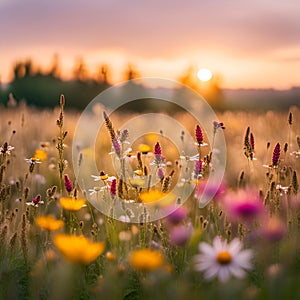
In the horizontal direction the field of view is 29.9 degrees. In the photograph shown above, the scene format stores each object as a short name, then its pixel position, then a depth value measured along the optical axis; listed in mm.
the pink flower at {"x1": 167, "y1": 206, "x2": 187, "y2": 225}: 1957
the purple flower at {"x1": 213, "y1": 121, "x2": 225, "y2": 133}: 2686
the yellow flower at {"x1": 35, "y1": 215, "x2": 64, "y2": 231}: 2102
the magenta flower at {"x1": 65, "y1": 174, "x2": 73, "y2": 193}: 2489
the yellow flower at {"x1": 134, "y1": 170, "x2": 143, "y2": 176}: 2689
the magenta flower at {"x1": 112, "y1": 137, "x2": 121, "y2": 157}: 2369
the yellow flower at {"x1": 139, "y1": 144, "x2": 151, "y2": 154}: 3203
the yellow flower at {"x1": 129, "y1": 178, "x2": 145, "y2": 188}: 2527
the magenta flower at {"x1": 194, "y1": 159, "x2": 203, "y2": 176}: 2484
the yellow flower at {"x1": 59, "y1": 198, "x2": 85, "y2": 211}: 2201
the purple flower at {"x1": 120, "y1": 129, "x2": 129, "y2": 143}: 2490
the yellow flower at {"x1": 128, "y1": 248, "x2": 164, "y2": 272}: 1440
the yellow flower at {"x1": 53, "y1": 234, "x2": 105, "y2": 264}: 1332
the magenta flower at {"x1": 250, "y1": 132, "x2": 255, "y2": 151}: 2722
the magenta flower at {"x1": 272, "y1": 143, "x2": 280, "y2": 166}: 2484
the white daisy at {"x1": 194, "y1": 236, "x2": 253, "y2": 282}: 1555
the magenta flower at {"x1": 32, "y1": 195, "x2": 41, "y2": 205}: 2673
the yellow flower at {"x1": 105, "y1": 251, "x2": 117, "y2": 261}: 2096
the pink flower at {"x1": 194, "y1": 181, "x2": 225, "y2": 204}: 2613
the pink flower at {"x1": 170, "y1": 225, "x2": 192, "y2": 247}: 1822
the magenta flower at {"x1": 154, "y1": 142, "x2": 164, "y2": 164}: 2604
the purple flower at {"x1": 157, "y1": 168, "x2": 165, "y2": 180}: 2585
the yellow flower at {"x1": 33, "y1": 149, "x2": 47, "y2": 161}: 3725
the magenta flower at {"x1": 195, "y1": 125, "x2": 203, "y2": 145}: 2543
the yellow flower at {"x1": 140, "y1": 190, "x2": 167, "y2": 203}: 2305
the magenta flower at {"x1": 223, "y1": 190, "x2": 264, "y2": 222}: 1579
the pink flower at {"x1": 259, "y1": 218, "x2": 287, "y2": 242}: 1551
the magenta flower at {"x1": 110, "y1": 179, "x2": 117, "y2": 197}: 2479
